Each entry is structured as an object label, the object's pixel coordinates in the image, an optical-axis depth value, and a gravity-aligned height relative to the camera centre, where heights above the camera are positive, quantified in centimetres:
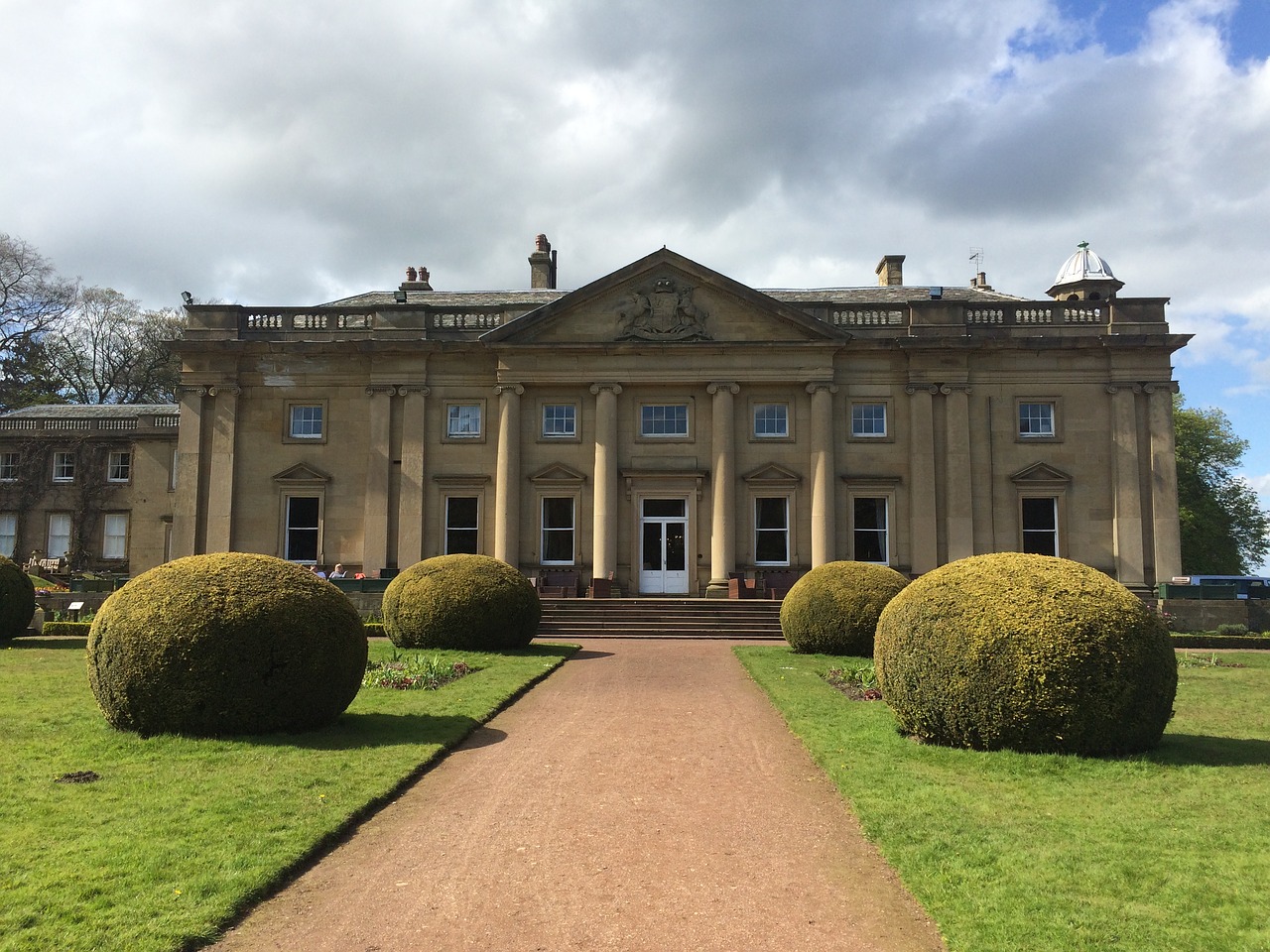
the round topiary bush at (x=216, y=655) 977 -98
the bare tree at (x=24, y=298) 4716 +1324
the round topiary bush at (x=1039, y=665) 909 -97
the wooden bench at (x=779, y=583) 2867 -59
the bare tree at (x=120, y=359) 5369 +1142
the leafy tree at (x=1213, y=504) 5003 +334
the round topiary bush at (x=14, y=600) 2097 -89
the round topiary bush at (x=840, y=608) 1878 -87
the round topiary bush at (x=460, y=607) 1905 -90
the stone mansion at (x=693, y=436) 3034 +411
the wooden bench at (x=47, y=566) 3894 -26
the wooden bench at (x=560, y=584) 2901 -67
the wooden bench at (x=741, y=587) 2845 -71
